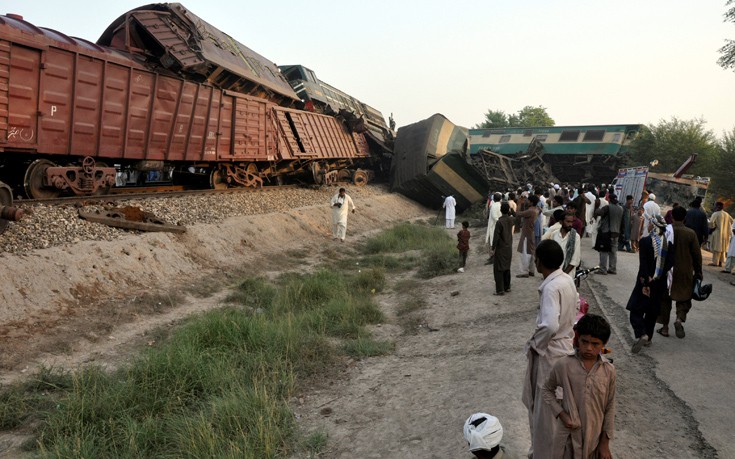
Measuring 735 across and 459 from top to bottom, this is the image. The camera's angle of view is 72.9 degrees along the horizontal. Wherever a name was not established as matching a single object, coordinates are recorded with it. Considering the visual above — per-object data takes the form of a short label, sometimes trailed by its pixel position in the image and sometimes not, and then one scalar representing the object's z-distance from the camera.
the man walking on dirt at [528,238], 8.56
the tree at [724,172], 21.69
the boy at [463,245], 10.15
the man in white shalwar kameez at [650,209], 9.07
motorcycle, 2.69
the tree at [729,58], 13.50
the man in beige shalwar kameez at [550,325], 2.93
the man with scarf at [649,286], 5.15
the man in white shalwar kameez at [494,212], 10.47
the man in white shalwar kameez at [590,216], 12.28
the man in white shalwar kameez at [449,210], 19.31
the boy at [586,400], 2.41
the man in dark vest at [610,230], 8.35
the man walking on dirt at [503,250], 7.57
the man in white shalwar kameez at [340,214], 12.80
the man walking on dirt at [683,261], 5.18
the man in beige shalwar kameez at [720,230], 10.44
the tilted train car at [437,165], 21.14
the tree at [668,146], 29.95
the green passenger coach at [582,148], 31.06
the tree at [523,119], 74.56
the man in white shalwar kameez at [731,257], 9.71
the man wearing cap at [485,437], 2.64
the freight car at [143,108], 8.36
